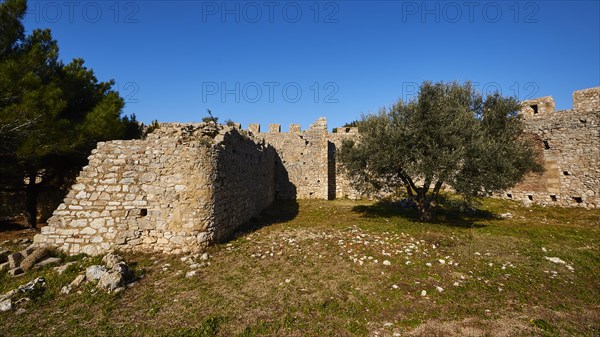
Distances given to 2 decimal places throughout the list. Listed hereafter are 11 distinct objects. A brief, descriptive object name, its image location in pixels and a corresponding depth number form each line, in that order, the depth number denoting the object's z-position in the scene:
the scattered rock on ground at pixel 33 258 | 7.48
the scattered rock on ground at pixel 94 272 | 6.72
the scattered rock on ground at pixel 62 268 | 7.29
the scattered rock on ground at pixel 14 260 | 7.35
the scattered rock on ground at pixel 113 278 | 6.36
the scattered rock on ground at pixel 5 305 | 5.46
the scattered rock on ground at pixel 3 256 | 8.03
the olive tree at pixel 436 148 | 11.88
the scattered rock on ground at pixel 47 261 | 7.67
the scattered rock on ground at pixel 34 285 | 6.11
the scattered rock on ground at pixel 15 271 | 7.14
